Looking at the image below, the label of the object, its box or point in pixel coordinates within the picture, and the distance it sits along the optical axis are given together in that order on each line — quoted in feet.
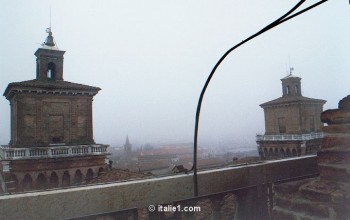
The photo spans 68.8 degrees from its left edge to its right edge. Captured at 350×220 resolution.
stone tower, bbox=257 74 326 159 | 114.62
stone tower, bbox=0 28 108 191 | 63.82
